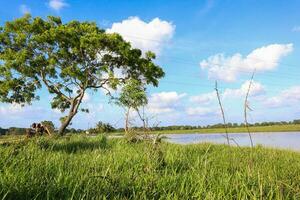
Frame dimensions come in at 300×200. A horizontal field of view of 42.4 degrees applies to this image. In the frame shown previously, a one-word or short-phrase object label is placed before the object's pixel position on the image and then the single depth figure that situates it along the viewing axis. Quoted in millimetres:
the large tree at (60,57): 27938
